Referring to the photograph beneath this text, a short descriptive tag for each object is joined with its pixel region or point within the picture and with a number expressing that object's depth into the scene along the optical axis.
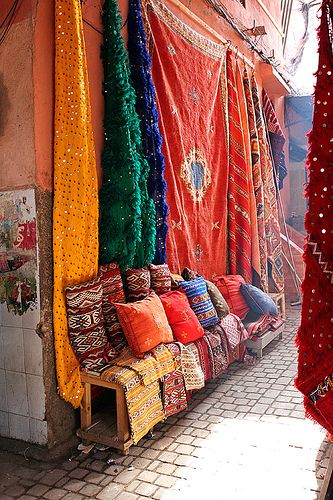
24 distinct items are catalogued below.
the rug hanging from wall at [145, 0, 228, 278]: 4.11
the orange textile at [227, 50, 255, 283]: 5.36
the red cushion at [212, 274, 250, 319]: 4.61
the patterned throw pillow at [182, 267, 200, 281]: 4.23
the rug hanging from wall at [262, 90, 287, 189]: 6.86
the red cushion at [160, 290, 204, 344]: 3.47
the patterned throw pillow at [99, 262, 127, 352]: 3.16
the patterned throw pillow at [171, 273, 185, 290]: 3.90
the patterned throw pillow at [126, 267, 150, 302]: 3.41
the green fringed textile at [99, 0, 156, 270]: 3.20
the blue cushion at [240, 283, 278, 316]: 4.71
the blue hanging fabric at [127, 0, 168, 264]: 3.57
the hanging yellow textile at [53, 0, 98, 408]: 2.83
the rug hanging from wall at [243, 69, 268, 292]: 5.79
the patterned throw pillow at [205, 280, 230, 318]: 4.17
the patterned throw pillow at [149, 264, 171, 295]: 3.66
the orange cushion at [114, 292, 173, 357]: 3.01
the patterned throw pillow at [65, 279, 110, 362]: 2.86
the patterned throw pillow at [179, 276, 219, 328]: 3.88
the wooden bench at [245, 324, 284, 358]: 4.56
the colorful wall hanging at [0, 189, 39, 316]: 2.80
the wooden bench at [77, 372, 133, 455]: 2.75
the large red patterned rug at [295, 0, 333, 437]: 1.73
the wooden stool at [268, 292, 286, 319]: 5.84
